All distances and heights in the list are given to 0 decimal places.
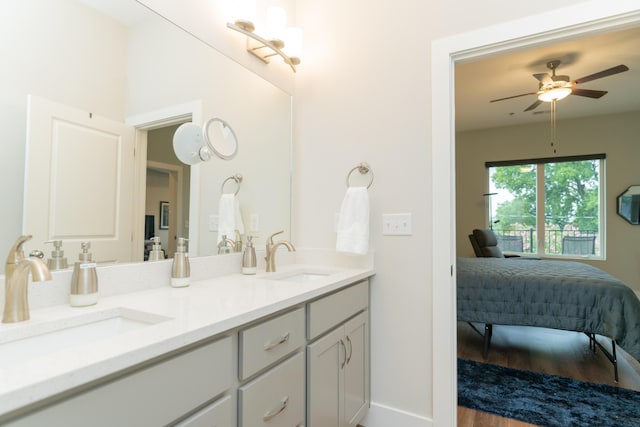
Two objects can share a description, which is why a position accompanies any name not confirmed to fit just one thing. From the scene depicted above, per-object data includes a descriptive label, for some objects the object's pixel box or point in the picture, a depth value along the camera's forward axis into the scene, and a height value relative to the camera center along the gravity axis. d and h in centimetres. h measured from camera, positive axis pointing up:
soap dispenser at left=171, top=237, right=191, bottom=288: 133 -19
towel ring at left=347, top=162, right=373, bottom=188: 192 +31
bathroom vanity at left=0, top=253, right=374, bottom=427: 61 -33
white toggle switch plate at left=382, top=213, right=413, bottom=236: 180 -1
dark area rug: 191 -111
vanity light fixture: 171 +102
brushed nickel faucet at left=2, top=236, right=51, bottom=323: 85 -17
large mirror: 98 +45
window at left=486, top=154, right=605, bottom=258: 500 +31
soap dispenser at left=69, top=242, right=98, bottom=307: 101 -19
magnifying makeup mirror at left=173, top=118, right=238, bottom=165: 149 +38
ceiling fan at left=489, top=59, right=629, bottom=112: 316 +133
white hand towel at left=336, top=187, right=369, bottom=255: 181 +0
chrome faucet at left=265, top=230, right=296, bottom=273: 180 -18
